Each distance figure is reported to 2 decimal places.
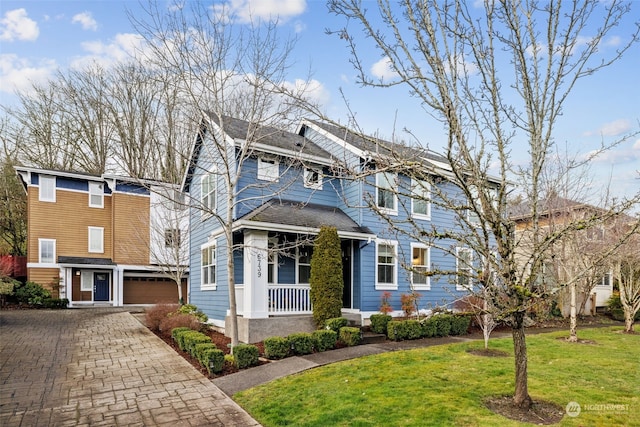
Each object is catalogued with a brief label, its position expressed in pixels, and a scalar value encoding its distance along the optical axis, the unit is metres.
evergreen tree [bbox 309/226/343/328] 11.21
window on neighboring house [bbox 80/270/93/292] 23.59
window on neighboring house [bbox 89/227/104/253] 24.33
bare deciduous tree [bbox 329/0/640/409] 4.77
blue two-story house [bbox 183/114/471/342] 11.15
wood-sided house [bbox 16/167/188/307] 22.56
